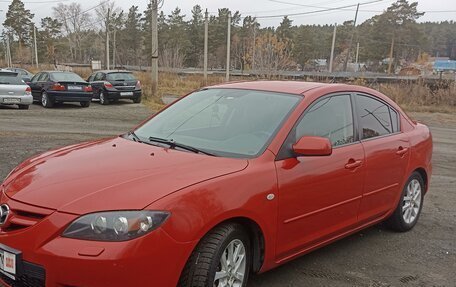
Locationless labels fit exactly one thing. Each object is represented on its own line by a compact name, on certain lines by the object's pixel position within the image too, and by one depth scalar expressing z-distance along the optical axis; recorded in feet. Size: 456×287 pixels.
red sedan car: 8.61
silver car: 53.42
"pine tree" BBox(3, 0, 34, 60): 294.87
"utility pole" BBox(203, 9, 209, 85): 125.16
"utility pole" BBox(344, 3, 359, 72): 222.58
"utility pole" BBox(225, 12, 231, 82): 127.32
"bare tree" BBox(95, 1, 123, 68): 255.31
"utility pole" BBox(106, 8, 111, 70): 153.62
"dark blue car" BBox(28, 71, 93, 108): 59.57
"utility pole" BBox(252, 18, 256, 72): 112.06
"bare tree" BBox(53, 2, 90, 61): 321.48
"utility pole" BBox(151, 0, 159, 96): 69.46
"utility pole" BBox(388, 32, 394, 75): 271.33
